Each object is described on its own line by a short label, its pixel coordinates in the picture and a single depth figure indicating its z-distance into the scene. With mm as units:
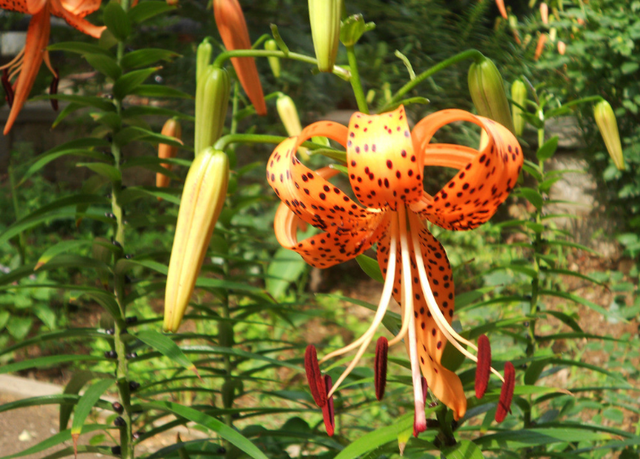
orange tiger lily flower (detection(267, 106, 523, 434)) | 525
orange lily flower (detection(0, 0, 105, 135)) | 669
